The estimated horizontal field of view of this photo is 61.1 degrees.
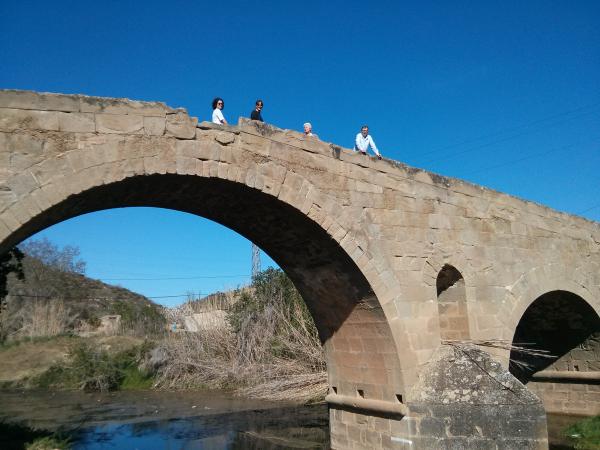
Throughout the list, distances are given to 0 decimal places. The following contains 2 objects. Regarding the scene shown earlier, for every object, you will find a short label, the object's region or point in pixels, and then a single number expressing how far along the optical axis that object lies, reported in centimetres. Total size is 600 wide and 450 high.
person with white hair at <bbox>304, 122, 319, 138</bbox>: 661
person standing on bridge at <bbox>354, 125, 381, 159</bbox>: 719
